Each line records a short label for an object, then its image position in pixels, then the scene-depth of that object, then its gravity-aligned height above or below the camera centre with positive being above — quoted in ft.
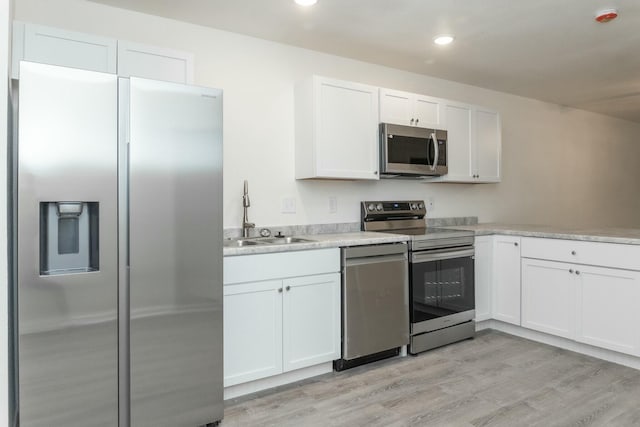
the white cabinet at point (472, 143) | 12.61 +2.29
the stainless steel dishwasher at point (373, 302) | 9.08 -1.97
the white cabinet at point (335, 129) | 10.12 +2.19
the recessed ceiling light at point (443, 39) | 10.20 +4.42
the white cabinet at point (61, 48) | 6.59 +2.80
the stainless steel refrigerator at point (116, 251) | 5.52 -0.51
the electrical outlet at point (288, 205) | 10.66 +0.29
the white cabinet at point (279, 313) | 7.79 -1.94
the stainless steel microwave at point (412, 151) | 11.00 +1.80
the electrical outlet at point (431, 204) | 13.56 +0.39
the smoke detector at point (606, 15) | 8.75 +4.29
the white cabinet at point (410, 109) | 11.19 +3.01
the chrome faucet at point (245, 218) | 9.71 -0.04
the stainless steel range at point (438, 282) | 10.14 -1.72
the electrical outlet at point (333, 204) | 11.47 +0.34
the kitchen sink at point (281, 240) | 9.67 -0.56
